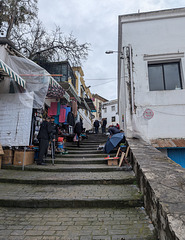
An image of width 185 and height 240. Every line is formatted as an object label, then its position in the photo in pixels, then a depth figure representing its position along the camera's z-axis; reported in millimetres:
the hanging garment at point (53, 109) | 8617
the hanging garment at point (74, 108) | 9664
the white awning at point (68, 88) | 8575
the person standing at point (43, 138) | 5633
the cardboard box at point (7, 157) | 5464
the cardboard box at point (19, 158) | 5407
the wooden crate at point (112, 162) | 5348
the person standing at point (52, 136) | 5980
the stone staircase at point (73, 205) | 2244
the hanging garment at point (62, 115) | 8638
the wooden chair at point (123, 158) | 5058
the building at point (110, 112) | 36703
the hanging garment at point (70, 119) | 8875
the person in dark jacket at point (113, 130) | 7578
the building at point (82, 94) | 13352
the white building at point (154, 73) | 7230
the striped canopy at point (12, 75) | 4820
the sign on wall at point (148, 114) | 7340
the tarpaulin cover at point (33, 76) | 5914
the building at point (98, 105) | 43438
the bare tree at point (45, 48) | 11773
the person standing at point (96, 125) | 16328
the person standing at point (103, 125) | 16662
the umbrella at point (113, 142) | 6382
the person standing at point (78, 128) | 9117
